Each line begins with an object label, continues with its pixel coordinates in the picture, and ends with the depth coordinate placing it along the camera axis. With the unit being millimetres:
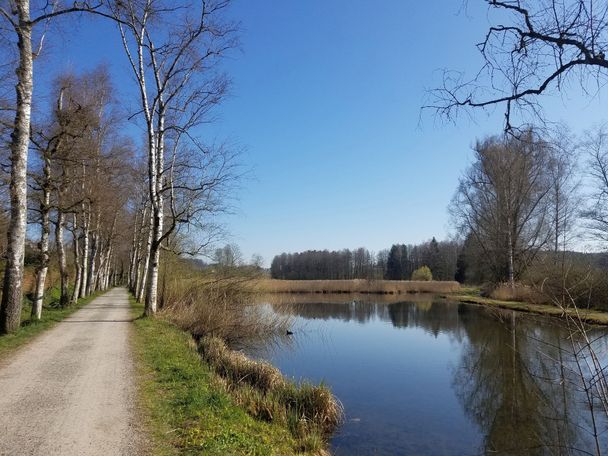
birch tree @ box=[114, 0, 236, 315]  16516
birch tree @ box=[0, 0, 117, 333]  11234
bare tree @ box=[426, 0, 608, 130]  4066
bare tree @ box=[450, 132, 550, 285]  34531
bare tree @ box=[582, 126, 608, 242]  32969
